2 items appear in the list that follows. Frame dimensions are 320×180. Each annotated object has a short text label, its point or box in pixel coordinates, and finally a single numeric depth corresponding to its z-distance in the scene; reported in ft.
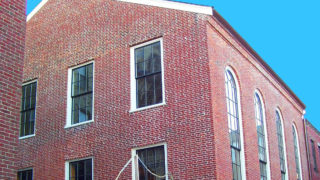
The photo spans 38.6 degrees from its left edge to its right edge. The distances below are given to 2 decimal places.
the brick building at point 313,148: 96.42
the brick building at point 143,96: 52.13
